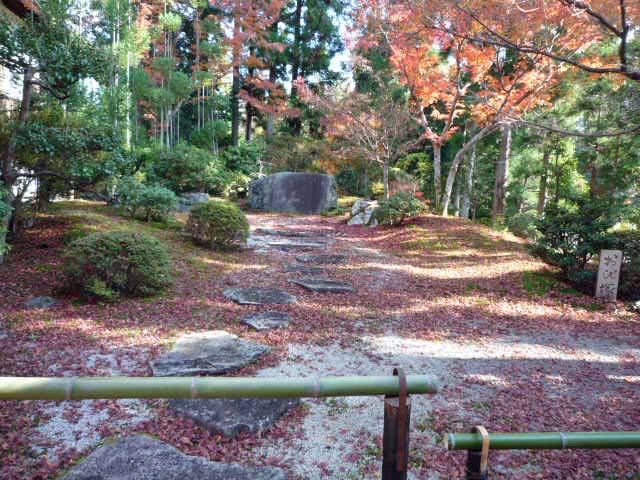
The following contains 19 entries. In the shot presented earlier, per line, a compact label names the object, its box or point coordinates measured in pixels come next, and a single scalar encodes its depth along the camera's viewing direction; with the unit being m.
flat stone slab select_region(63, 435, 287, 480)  2.02
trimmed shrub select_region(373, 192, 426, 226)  11.54
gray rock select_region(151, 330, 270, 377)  3.15
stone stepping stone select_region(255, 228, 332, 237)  10.19
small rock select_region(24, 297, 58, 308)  4.28
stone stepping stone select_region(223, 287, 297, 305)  5.07
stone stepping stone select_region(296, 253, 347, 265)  7.65
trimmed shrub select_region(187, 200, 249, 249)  7.32
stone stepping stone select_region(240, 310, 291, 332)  4.29
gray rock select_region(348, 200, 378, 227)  12.75
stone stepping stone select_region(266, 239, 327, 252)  8.62
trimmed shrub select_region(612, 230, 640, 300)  5.94
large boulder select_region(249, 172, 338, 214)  14.85
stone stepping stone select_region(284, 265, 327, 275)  6.75
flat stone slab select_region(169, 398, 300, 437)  2.51
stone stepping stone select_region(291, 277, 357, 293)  5.84
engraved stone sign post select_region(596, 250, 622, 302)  5.86
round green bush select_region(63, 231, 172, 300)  4.43
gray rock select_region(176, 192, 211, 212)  12.03
